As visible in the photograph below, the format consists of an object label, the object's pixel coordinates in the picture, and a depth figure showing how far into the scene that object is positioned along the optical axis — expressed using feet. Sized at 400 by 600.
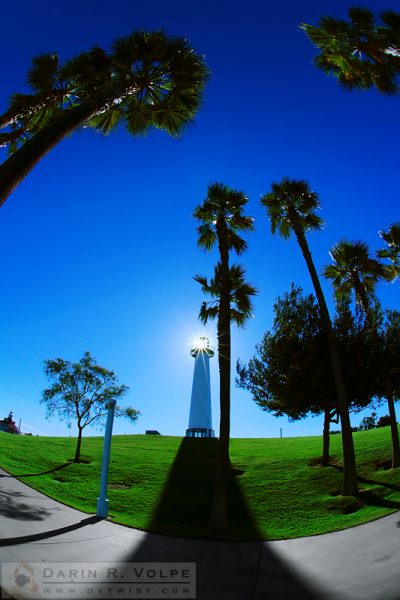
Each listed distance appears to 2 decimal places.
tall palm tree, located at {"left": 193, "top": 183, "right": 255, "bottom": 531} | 38.83
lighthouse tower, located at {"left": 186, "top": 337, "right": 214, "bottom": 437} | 132.57
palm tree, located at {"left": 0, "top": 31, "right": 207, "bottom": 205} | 26.13
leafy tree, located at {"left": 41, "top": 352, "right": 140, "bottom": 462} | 67.72
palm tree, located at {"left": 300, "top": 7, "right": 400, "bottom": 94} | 27.22
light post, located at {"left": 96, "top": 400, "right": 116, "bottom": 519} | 33.15
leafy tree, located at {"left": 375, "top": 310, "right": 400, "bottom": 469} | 48.62
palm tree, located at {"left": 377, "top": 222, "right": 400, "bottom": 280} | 53.67
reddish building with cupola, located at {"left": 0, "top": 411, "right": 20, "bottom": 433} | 172.24
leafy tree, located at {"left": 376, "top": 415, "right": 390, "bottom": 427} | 150.20
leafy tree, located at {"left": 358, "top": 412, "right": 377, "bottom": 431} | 177.03
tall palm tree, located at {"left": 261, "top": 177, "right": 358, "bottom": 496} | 47.85
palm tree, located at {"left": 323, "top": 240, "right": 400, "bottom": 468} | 51.47
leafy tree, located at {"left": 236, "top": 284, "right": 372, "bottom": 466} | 51.52
